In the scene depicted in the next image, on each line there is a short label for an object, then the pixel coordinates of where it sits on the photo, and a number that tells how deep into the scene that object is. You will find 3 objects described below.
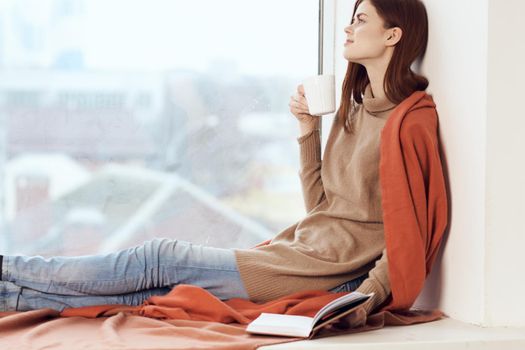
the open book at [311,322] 2.88
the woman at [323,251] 3.15
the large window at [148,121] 3.92
